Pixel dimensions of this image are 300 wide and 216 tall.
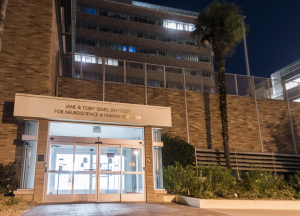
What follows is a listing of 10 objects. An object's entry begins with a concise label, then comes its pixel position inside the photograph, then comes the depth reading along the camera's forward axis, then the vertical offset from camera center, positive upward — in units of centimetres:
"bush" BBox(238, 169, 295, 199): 1269 -72
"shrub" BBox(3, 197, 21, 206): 919 -72
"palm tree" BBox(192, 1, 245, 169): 1798 +870
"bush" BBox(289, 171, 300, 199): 1370 -73
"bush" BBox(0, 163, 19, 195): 1106 -5
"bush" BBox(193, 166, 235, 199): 1198 -49
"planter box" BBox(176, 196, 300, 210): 1104 -118
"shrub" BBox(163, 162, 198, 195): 1317 -28
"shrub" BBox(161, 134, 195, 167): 1609 +119
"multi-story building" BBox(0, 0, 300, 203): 1153 +281
